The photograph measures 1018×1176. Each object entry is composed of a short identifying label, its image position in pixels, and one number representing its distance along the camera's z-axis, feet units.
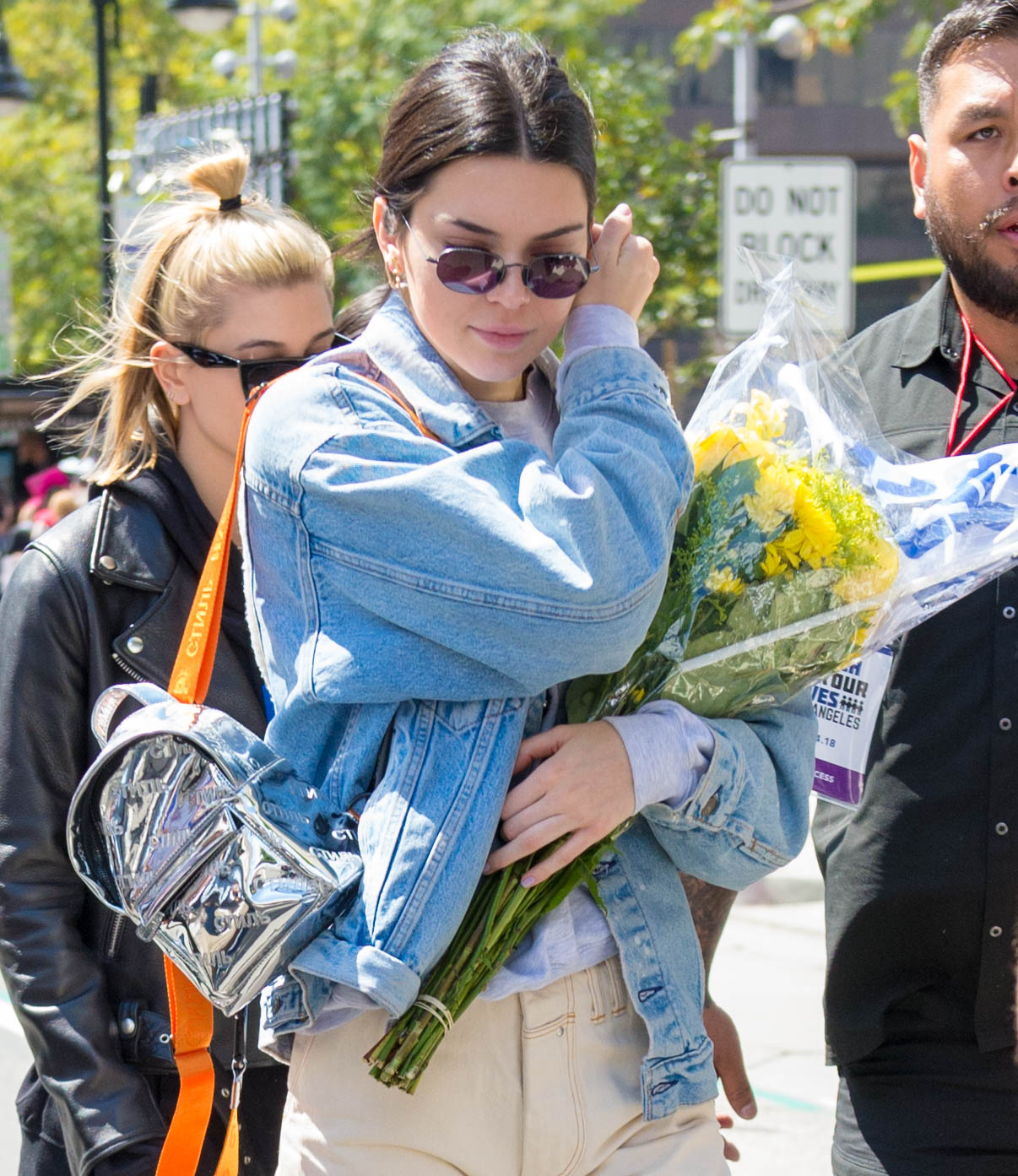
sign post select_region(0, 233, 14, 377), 66.54
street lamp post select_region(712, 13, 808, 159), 37.88
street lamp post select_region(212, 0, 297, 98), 65.16
